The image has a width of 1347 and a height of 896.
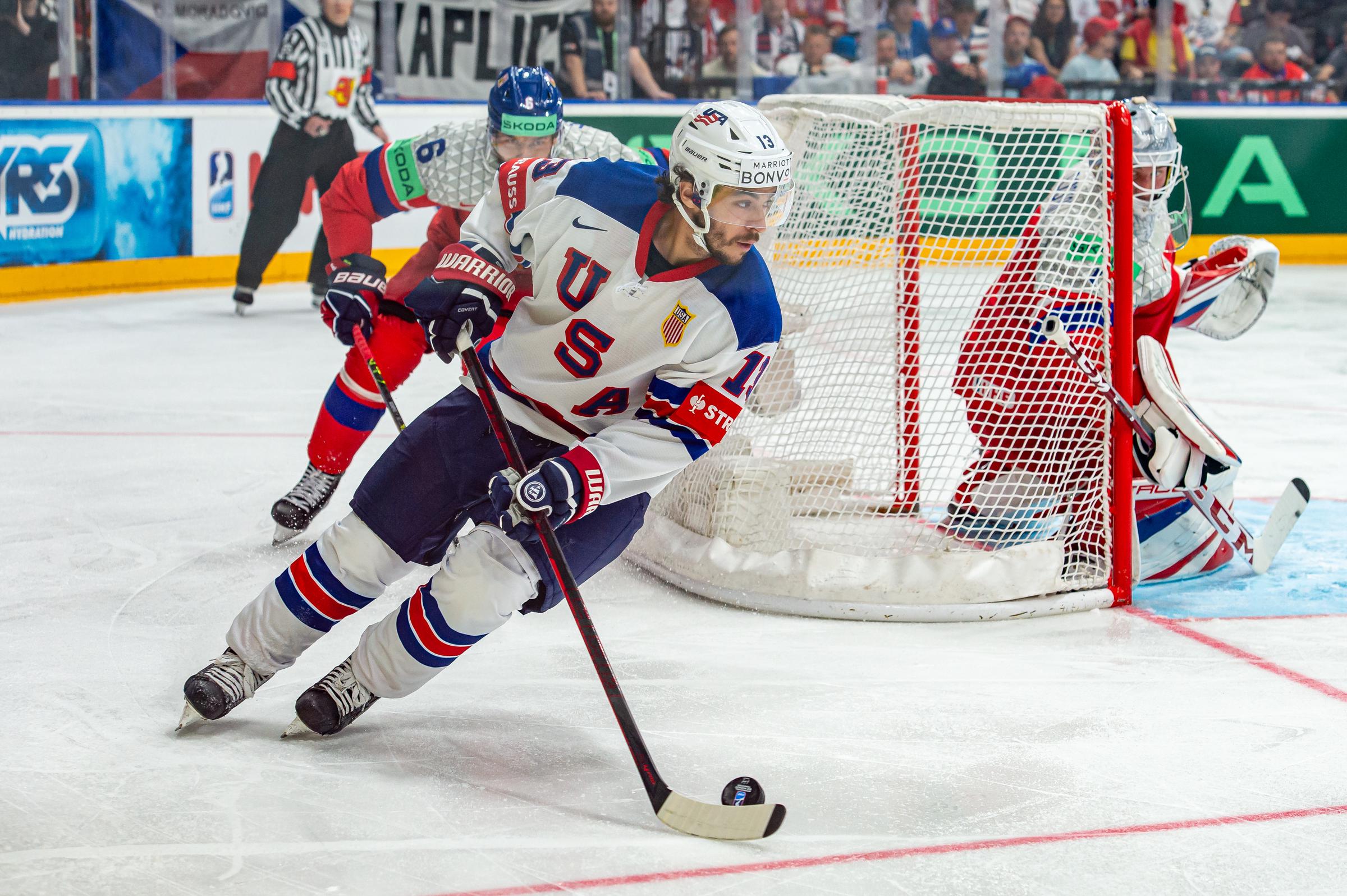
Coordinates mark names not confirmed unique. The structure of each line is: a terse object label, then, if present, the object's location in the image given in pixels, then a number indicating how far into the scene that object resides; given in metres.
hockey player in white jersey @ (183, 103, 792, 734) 4.83
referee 15.97
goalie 6.98
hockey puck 4.60
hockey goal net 6.89
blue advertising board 14.98
